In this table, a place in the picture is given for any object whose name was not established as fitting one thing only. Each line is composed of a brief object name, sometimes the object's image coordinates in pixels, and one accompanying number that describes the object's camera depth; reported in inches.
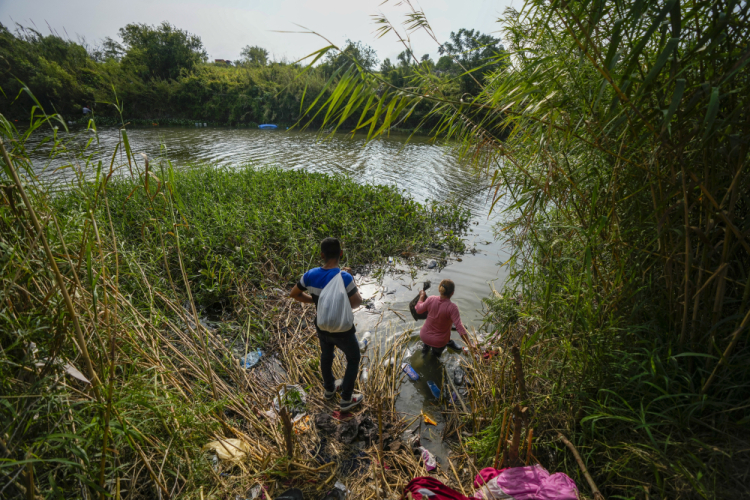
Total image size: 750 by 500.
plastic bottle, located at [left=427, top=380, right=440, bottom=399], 127.0
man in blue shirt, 104.3
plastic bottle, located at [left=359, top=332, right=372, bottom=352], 153.2
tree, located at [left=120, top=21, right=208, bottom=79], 1334.9
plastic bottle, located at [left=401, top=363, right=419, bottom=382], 136.9
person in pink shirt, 134.6
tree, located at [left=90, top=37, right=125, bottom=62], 1377.5
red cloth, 67.9
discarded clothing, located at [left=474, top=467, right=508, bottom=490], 74.3
